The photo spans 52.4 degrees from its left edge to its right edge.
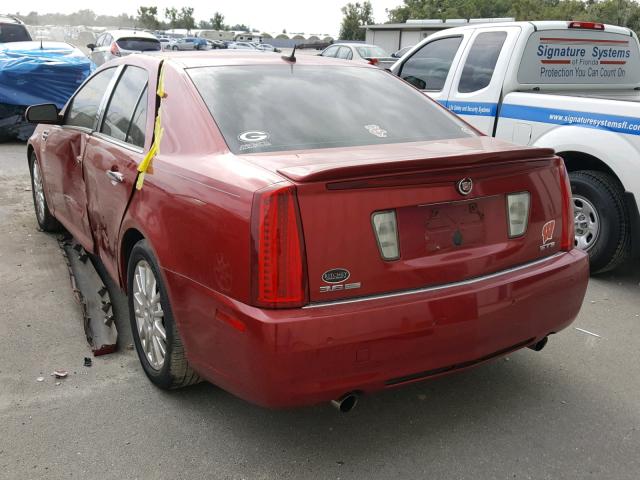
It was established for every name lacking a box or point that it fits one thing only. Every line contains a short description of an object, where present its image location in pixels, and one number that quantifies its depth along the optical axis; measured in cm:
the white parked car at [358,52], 1931
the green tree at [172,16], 10564
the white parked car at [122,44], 1881
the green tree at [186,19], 10581
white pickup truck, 482
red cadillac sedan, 238
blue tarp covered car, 1020
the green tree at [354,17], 8344
